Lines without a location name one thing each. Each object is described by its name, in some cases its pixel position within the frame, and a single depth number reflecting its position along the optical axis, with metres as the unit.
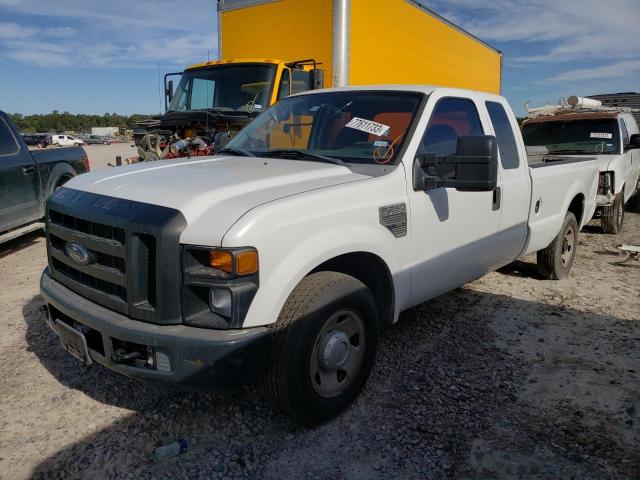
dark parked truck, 6.19
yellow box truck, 7.45
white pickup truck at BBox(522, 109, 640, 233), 7.72
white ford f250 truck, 2.39
